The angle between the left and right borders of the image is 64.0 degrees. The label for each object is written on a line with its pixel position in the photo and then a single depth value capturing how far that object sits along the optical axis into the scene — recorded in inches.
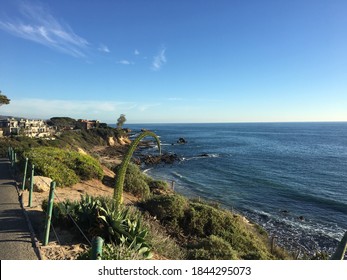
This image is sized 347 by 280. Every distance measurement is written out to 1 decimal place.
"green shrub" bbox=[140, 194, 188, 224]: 491.5
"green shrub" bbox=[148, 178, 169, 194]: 857.5
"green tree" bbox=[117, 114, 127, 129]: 4571.9
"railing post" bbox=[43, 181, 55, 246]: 242.1
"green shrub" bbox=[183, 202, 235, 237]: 473.7
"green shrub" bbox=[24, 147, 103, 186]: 545.0
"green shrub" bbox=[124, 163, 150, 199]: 711.7
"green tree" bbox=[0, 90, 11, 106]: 1657.2
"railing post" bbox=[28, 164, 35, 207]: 357.5
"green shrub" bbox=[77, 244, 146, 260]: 192.0
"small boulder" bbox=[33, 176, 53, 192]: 446.0
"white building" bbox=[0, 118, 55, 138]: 2246.3
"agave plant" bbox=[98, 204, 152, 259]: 234.4
